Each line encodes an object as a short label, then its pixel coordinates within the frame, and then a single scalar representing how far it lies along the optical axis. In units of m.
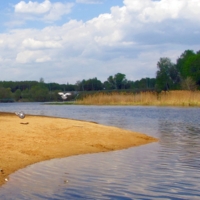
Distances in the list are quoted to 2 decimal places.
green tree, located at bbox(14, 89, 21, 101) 112.38
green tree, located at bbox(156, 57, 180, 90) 104.19
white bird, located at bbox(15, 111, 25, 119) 21.80
